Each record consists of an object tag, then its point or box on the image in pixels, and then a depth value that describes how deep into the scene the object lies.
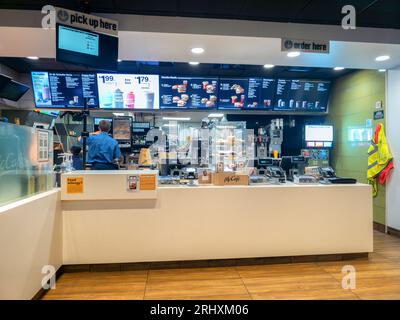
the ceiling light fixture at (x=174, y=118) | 5.45
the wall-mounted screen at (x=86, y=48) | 2.66
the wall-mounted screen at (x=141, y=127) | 4.83
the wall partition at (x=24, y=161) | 1.95
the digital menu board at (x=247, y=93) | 5.15
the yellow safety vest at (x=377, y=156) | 4.33
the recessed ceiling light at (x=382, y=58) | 3.83
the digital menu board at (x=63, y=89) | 4.79
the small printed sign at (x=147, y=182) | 2.87
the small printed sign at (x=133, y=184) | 2.85
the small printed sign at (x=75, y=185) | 2.79
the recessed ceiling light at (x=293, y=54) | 3.41
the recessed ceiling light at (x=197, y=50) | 3.50
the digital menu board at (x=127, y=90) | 4.83
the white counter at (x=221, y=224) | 2.88
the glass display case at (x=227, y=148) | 3.81
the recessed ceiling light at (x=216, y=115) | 5.72
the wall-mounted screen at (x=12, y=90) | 3.61
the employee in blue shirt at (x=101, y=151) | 3.73
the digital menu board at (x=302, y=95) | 5.34
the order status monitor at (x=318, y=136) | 5.52
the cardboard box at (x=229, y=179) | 3.13
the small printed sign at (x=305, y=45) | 3.25
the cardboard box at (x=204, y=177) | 3.21
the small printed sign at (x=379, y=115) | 4.41
